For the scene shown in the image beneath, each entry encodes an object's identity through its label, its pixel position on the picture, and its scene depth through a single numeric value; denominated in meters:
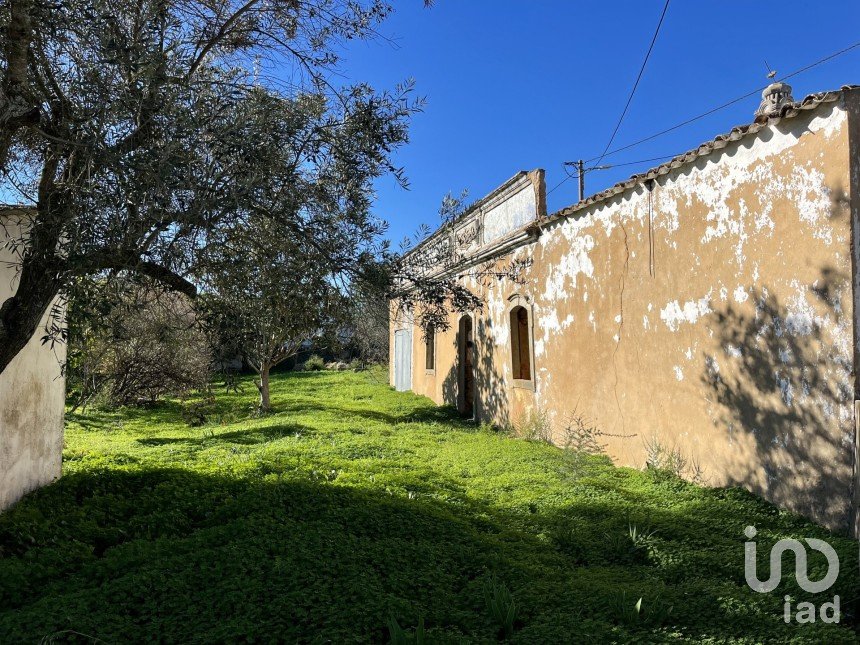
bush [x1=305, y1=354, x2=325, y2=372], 32.72
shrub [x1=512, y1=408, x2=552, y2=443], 10.15
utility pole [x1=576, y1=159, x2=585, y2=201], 25.52
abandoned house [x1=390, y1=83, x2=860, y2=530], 5.03
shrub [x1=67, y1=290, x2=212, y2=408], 13.87
